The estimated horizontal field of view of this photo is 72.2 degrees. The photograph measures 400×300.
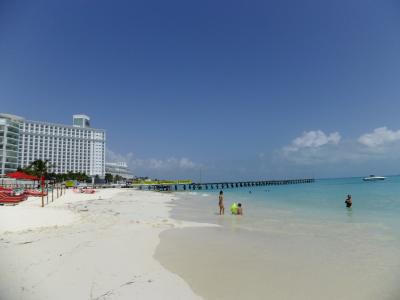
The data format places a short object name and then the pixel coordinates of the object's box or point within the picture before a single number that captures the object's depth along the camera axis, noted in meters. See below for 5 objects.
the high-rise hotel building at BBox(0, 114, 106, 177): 130.41
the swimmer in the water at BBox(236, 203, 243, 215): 17.31
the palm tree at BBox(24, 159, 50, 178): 55.62
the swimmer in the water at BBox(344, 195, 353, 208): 21.66
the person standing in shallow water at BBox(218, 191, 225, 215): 17.97
